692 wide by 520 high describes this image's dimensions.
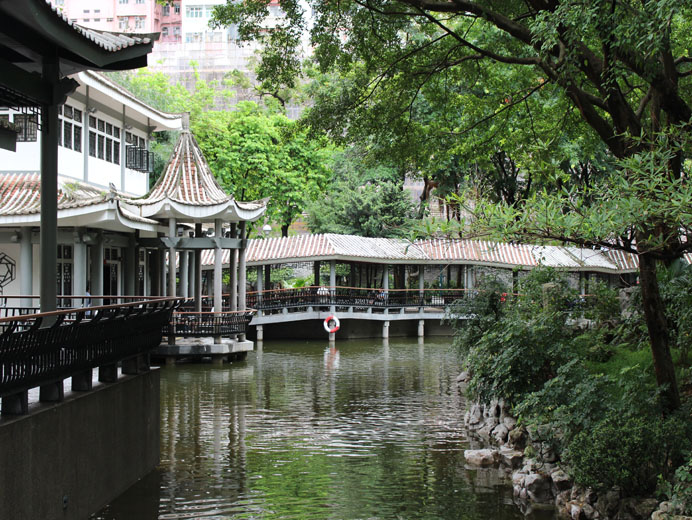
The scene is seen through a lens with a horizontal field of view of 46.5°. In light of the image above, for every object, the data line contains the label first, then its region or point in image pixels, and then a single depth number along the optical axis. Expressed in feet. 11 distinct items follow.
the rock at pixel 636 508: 26.99
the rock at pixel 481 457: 38.09
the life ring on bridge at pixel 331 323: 103.19
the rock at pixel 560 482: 31.50
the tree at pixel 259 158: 125.80
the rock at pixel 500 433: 40.96
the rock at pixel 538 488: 32.27
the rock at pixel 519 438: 38.96
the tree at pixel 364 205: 125.70
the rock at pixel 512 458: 37.19
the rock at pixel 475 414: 46.55
